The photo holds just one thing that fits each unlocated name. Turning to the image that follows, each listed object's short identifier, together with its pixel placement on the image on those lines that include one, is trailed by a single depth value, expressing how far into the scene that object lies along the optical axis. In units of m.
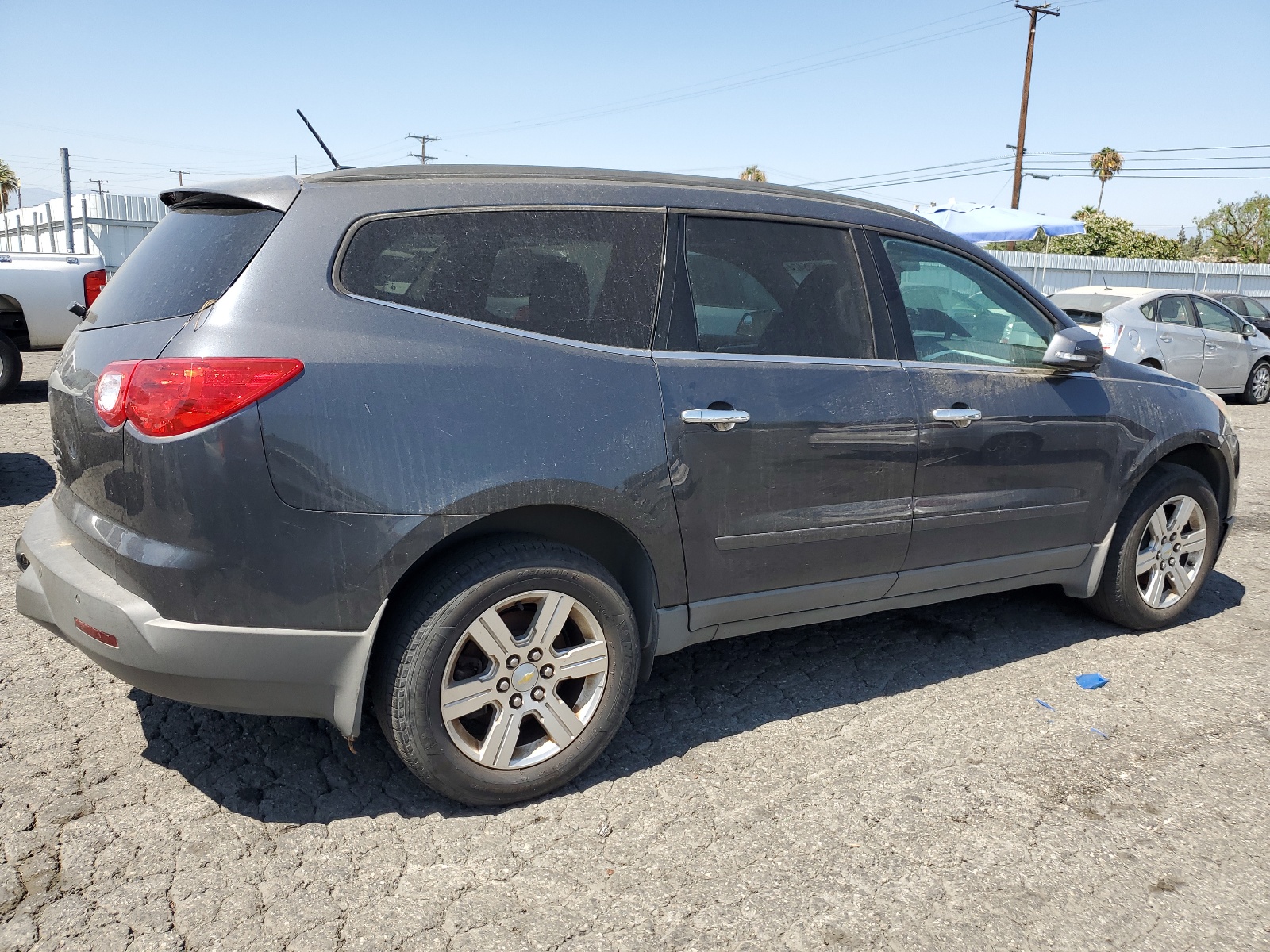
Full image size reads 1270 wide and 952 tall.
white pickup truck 10.16
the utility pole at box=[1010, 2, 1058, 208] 29.44
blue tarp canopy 18.20
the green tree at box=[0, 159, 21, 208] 57.66
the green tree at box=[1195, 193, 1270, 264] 62.72
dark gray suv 2.57
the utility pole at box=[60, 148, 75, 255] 19.80
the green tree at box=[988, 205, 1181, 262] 43.22
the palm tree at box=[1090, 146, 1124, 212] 65.19
